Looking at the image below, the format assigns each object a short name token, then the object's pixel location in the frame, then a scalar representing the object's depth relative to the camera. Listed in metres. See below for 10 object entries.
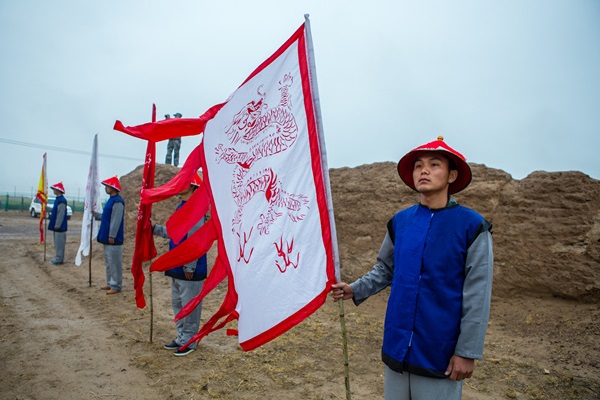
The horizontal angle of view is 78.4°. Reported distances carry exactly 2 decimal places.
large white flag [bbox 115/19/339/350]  2.25
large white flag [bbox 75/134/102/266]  7.54
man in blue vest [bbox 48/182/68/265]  9.88
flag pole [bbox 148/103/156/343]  4.32
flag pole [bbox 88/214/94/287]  7.64
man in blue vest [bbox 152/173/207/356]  4.34
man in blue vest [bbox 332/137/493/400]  1.74
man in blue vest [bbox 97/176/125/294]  7.23
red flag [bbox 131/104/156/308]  4.36
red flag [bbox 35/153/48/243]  11.30
